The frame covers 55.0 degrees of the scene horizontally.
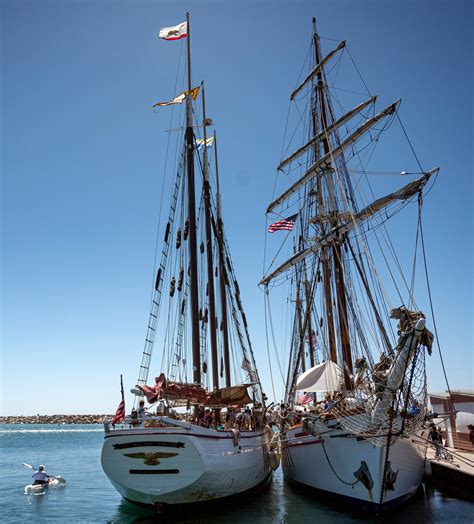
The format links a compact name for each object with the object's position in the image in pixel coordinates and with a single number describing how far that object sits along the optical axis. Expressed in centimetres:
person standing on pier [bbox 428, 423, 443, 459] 2511
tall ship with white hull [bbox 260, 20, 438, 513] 1619
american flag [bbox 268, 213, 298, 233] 3028
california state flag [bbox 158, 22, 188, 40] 2509
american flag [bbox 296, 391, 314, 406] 3184
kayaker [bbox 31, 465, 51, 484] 2710
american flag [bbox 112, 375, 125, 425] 1680
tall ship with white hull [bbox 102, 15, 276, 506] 1577
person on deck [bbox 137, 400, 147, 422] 1630
